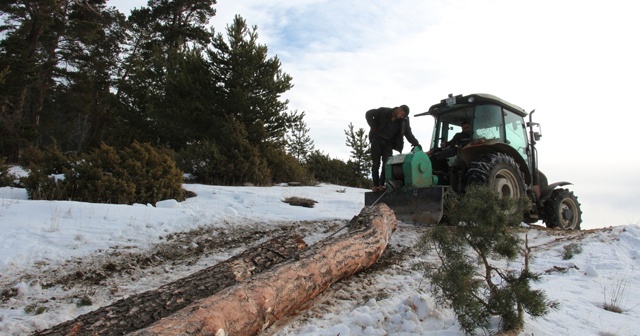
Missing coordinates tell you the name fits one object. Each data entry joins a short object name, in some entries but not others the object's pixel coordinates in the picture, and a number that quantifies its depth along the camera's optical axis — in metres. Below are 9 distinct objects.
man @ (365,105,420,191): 8.06
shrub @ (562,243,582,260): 5.04
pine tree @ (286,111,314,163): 24.22
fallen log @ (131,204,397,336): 2.49
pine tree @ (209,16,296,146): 15.68
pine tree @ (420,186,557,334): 2.61
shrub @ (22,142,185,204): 7.90
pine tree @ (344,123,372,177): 21.58
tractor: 6.64
